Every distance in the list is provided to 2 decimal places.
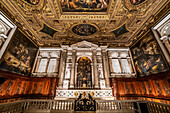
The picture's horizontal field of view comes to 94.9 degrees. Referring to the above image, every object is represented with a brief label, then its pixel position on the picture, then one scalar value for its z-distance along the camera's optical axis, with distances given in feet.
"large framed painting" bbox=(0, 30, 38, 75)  21.15
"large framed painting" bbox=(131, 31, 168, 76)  21.36
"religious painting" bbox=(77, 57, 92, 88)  30.22
